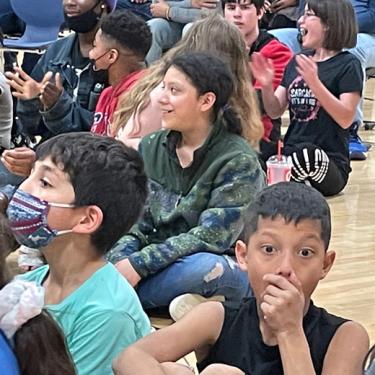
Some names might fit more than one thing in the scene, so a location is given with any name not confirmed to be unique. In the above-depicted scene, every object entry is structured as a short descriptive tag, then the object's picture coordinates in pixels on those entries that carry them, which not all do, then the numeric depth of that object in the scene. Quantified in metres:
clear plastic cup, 4.18
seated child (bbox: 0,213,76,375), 1.51
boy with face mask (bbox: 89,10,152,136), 4.07
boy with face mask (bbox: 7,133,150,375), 2.06
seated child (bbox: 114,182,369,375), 1.75
